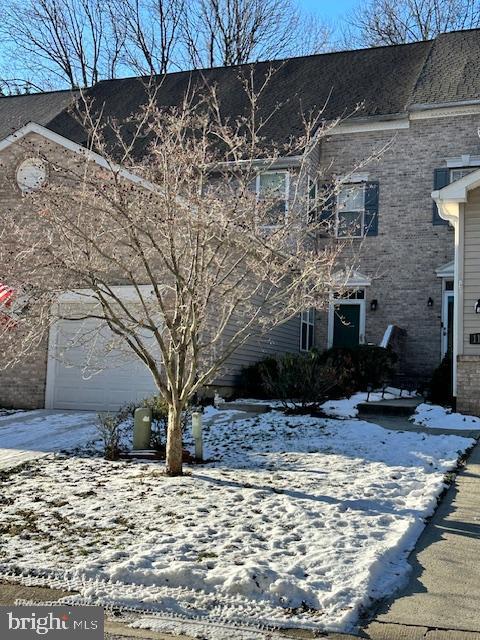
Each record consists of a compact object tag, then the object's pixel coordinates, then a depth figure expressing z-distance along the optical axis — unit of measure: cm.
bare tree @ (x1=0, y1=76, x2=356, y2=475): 752
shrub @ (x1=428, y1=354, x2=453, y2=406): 1392
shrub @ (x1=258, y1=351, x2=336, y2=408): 1196
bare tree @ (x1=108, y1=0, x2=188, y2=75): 2927
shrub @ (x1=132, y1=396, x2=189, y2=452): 934
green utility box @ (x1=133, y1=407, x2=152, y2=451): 917
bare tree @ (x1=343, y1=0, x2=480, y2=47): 2781
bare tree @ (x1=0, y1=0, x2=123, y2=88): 2966
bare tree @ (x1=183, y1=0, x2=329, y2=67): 2911
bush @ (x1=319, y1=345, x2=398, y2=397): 1508
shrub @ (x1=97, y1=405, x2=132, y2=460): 887
